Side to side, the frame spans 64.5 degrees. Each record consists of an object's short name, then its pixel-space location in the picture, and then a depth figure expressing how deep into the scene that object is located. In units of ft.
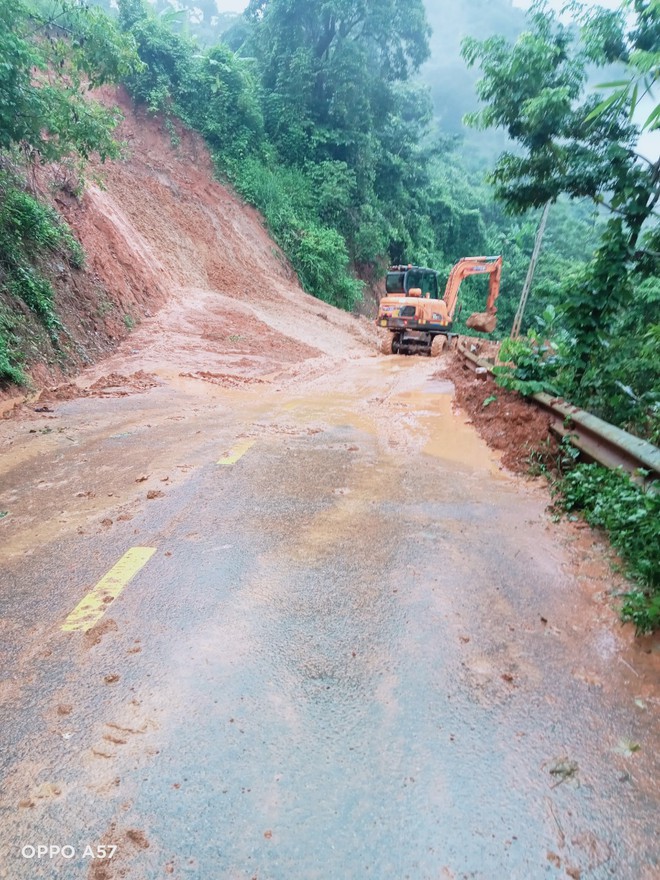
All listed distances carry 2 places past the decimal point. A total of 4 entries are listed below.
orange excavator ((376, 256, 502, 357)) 53.83
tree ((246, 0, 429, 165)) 86.43
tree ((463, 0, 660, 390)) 21.11
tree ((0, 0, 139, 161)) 23.89
